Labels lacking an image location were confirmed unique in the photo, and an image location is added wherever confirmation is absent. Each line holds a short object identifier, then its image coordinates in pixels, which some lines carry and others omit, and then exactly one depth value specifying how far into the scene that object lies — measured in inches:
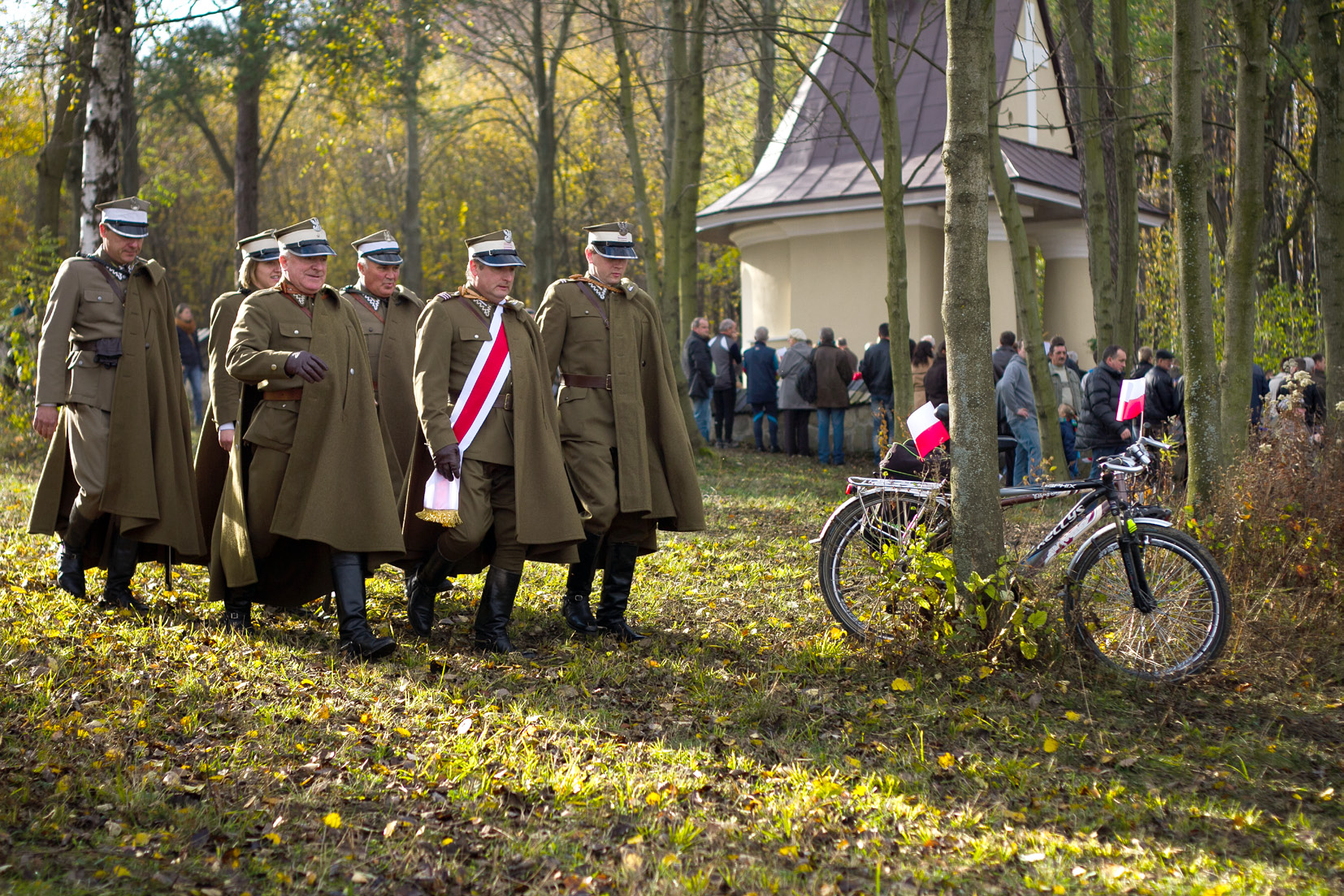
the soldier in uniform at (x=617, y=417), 261.7
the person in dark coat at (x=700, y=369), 724.7
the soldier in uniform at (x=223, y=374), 271.6
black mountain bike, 234.1
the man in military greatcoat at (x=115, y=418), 272.5
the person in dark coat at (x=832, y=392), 679.1
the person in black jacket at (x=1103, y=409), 484.7
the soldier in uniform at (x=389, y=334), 296.5
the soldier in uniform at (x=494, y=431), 247.6
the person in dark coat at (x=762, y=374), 719.1
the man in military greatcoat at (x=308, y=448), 246.7
